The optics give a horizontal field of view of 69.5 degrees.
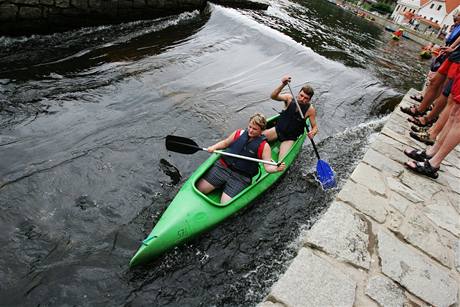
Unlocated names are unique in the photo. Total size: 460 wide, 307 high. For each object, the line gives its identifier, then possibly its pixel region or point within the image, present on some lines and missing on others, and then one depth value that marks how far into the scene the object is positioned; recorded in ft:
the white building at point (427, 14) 197.72
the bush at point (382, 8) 240.73
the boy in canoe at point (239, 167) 15.23
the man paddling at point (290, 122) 19.03
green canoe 11.85
